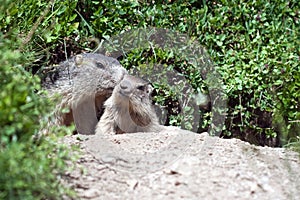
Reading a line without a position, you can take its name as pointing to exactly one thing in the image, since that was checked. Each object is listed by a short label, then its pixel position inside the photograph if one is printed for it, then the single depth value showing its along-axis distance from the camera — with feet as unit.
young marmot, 27.20
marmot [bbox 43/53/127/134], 28.27
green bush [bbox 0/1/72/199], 14.60
